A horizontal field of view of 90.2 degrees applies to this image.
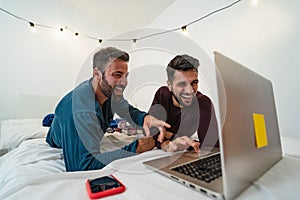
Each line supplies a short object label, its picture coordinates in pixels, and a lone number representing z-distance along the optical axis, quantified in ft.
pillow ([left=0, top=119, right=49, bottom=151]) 3.76
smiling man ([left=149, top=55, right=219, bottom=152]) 3.03
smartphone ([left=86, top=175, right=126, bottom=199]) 0.92
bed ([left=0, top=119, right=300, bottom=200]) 0.93
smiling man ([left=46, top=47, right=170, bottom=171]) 1.82
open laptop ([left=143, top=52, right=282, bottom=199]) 0.85
